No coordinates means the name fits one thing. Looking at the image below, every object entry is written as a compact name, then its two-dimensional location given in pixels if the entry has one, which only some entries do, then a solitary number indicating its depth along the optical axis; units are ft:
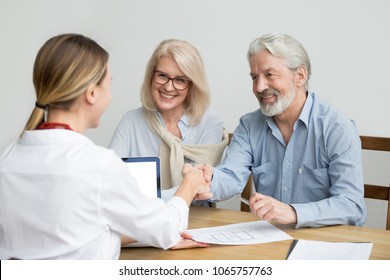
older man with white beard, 6.08
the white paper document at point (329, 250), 4.65
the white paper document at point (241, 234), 5.08
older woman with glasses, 6.91
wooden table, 4.74
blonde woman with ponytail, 3.53
